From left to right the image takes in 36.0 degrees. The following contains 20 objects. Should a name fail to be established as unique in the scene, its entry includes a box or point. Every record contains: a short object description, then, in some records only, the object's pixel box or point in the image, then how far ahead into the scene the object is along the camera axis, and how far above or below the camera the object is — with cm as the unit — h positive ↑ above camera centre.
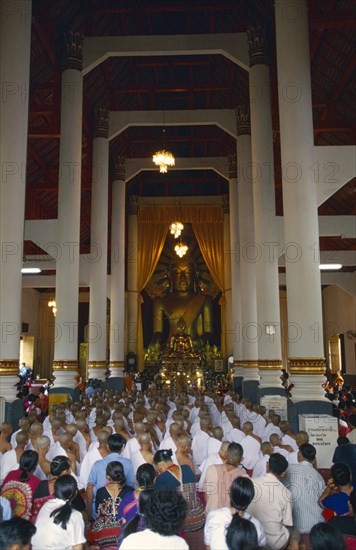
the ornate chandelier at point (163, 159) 1310 +466
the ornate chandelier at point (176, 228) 1872 +429
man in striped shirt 423 -107
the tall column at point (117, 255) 1780 +333
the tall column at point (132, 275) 2306 +337
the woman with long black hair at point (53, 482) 391 -92
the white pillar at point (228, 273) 2286 +335
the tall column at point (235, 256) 1806 +327
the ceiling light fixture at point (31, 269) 1750 +277
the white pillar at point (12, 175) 785 +265
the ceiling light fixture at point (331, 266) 1805 +285
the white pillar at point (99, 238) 1517 +325
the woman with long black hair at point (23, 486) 372 -92
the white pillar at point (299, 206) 780 +220
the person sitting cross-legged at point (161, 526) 253 -80
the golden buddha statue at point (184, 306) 2559 +228
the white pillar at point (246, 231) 1458 +329
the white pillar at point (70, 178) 1198 +389
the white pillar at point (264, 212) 1127 +304
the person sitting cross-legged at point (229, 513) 312 -93
